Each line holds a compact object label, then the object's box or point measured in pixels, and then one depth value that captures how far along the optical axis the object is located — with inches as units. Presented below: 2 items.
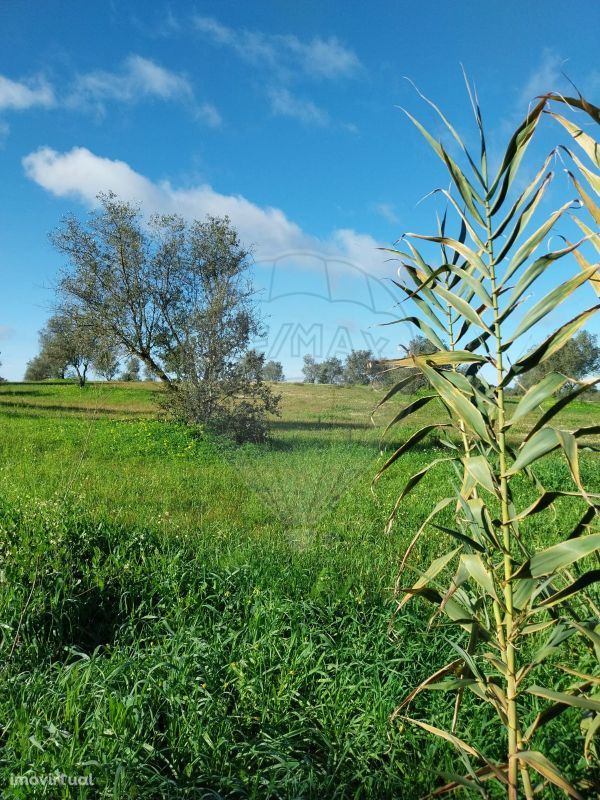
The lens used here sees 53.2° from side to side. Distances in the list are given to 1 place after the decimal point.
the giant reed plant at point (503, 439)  78.1
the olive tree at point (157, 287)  543.5
